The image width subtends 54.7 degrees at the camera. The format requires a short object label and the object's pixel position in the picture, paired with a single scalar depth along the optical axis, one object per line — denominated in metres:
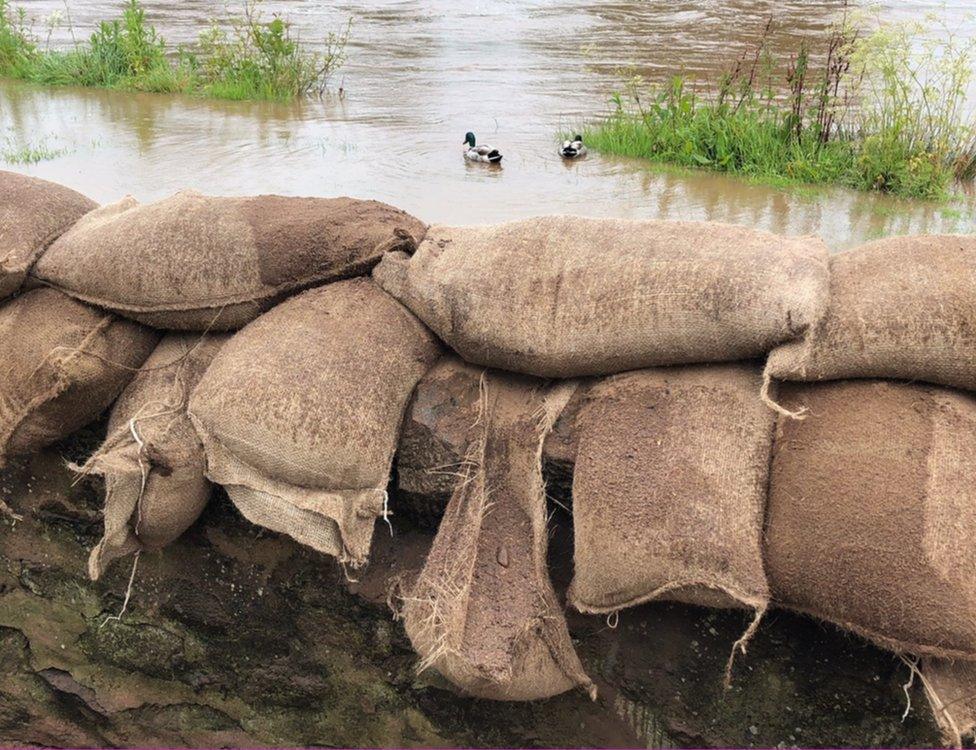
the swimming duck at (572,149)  7.40
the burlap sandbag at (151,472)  1.97
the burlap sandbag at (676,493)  1.64
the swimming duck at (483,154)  7.36
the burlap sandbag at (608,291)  1.76
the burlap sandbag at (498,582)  1.72
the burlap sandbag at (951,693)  1.54
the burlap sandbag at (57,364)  2.16
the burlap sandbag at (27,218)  2.28
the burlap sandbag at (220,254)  2.12
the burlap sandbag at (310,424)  1.87
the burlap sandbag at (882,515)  1.52
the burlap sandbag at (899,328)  1.65
